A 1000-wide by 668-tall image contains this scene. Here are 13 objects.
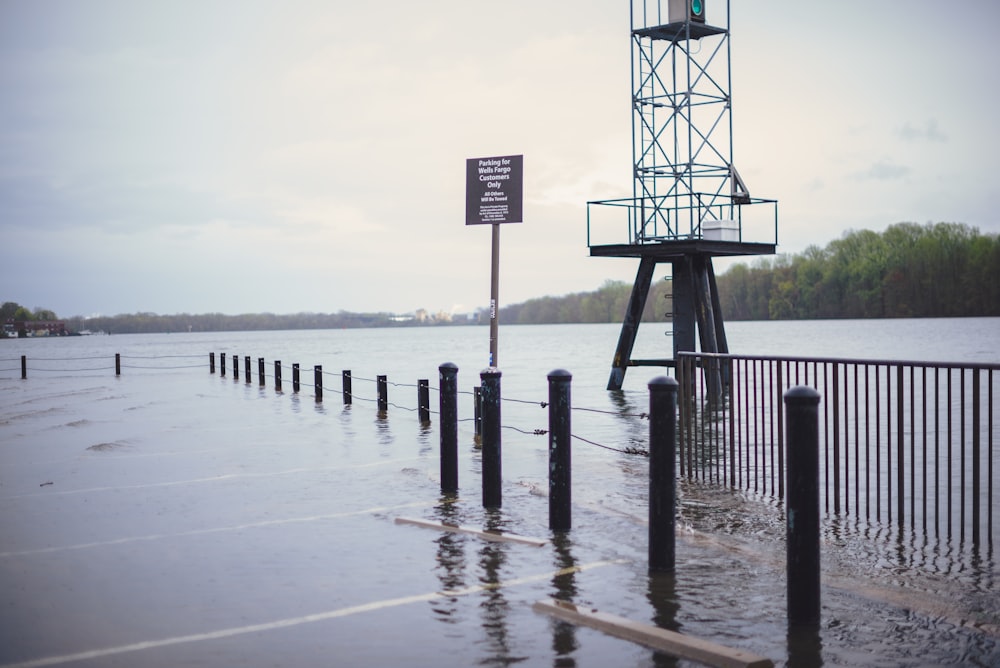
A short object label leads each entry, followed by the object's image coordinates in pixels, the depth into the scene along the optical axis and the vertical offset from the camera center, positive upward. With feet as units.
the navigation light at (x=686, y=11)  80.18 +26.04
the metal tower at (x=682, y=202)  79.92 +9.99
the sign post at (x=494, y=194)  41.04 +5.53
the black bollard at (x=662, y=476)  21.47 -3.43
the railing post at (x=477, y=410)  50.35 -4.64
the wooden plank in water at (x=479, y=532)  24.66 -5.59
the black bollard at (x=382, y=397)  68.23 -5.15
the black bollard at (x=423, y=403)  59.88 -4.94
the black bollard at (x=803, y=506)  17.78 -3.45
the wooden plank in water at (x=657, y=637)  15.40 -5.44
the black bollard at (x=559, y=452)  25.32 -3.49
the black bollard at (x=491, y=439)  29.27 -3.53
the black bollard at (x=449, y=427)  31.32 -3.41
